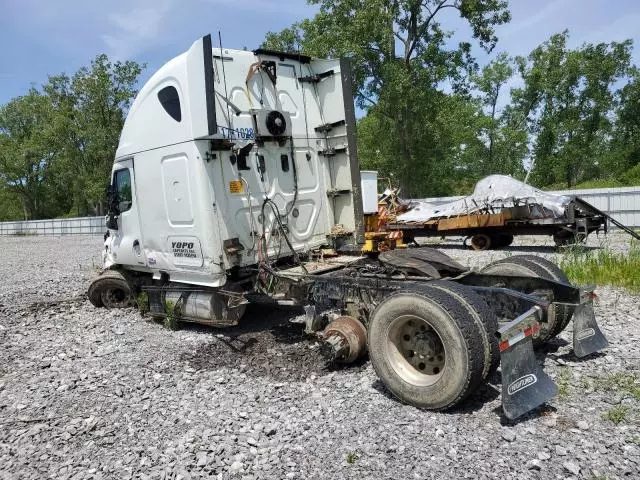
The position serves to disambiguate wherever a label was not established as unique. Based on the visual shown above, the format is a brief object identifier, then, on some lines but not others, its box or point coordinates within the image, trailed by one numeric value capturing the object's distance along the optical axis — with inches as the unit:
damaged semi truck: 155.1
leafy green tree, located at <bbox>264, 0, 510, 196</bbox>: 1018.7
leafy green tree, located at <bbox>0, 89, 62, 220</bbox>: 1940.2
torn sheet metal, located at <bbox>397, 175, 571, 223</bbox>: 519.8
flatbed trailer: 511.5
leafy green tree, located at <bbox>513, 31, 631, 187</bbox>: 1435.8
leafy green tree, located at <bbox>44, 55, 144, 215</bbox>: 1395.2
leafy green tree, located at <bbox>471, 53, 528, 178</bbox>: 1419.8
